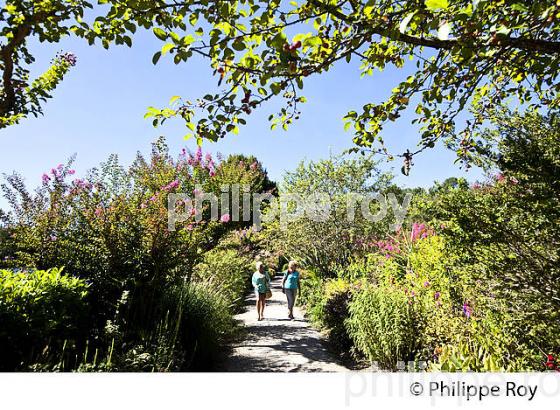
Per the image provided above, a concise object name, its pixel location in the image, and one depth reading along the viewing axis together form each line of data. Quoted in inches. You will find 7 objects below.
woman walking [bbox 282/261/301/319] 351.9
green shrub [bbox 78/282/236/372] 153.3
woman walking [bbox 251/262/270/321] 340.5
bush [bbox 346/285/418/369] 182.5
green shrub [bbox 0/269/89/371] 130.7
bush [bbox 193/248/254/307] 350.6
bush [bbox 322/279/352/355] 253.4
